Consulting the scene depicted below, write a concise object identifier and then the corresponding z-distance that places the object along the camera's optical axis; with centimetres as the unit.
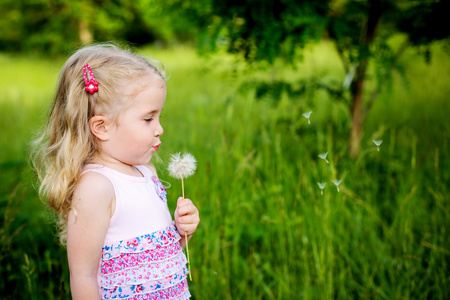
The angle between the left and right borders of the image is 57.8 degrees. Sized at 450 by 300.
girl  129
